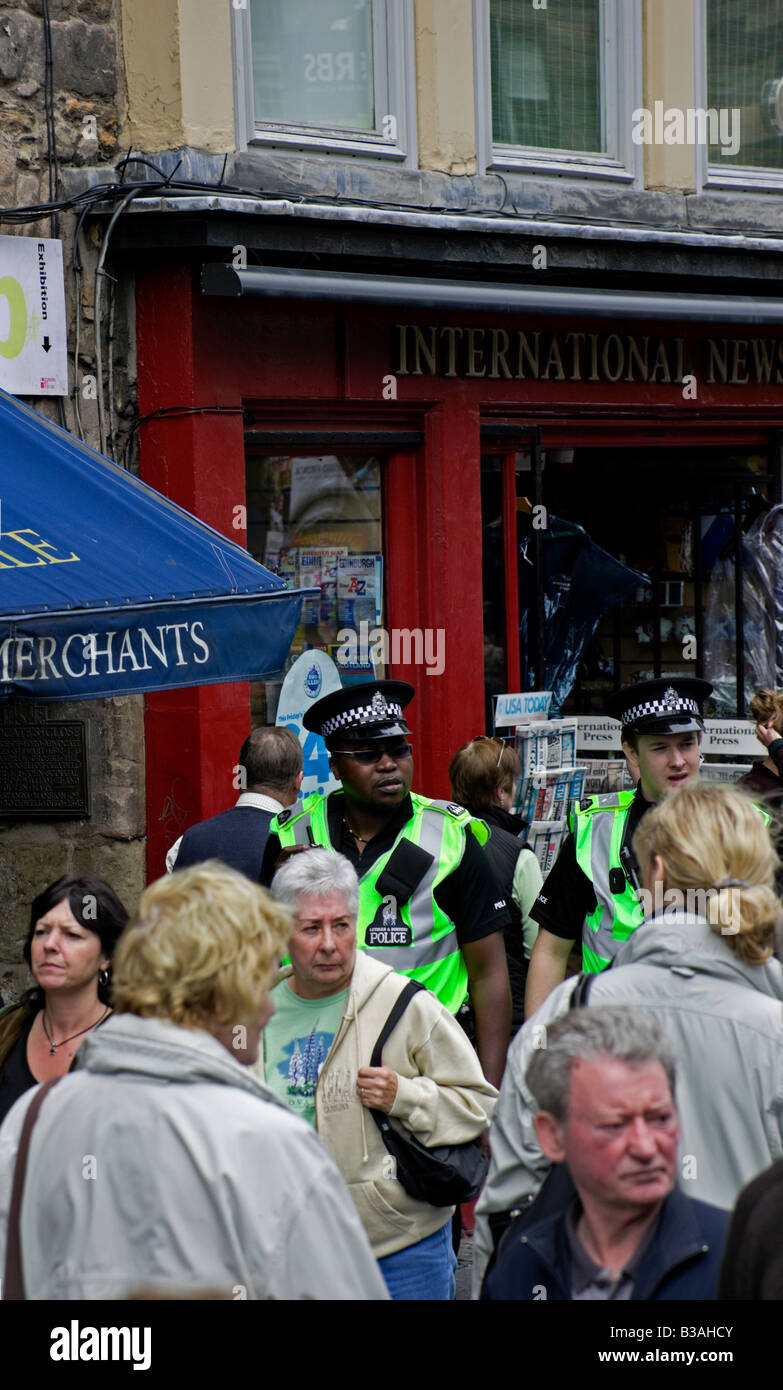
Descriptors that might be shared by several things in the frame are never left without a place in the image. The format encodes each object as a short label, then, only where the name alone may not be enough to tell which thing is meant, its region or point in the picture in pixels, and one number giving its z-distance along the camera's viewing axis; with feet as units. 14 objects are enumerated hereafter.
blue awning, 33.24
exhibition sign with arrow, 50.29
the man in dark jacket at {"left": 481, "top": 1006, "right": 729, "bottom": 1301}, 17.70
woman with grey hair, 27.04
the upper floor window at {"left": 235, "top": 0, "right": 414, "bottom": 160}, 55.16
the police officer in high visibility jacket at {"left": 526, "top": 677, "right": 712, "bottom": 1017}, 33.01
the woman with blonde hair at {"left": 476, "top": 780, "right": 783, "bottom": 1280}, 20.90
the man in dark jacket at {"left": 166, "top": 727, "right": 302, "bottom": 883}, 39.24
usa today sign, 61.77
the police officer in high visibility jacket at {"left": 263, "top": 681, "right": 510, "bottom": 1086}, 33.65
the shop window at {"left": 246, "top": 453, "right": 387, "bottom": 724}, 56.85
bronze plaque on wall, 51.96
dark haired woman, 27.81
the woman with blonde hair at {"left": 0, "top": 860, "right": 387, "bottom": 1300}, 16.76
